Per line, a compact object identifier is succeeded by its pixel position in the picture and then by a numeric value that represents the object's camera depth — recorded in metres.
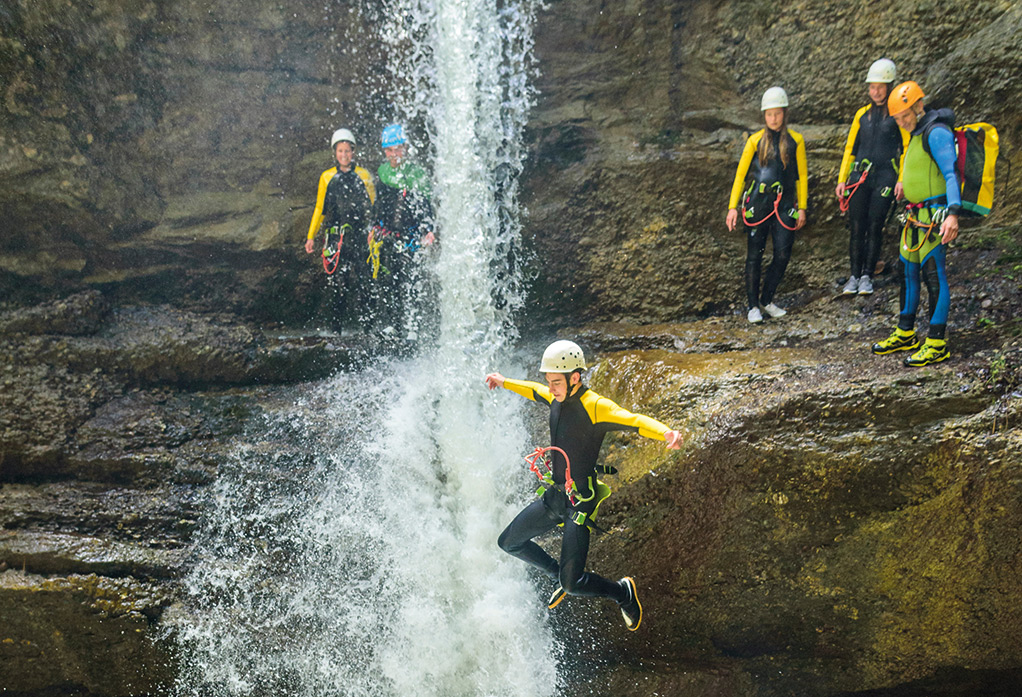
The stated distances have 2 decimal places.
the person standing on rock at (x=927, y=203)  4.54
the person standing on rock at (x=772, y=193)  5.91
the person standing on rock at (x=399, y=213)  7.38
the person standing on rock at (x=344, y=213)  7.21
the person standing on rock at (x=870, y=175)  5.54
